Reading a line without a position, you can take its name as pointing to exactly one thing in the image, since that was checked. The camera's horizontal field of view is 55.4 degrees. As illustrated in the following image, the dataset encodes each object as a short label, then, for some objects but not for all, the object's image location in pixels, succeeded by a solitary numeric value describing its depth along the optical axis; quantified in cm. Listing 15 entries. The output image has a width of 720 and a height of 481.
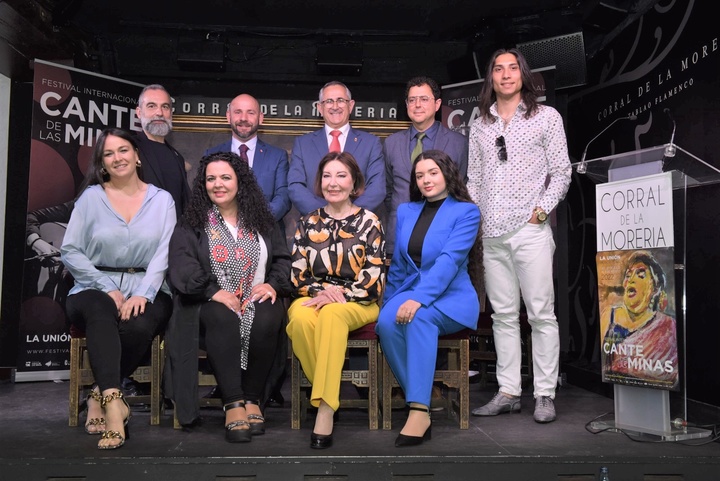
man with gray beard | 380
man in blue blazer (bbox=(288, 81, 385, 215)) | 376
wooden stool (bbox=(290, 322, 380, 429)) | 312
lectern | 287
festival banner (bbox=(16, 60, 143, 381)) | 480
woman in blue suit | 295
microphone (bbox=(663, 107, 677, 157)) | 282
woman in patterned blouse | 298
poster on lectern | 284
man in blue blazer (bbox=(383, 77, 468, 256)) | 374
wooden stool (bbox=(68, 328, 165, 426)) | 313
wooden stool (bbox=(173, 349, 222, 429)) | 310
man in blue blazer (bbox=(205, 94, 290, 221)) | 401
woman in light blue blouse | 294
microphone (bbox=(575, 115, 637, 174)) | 318
